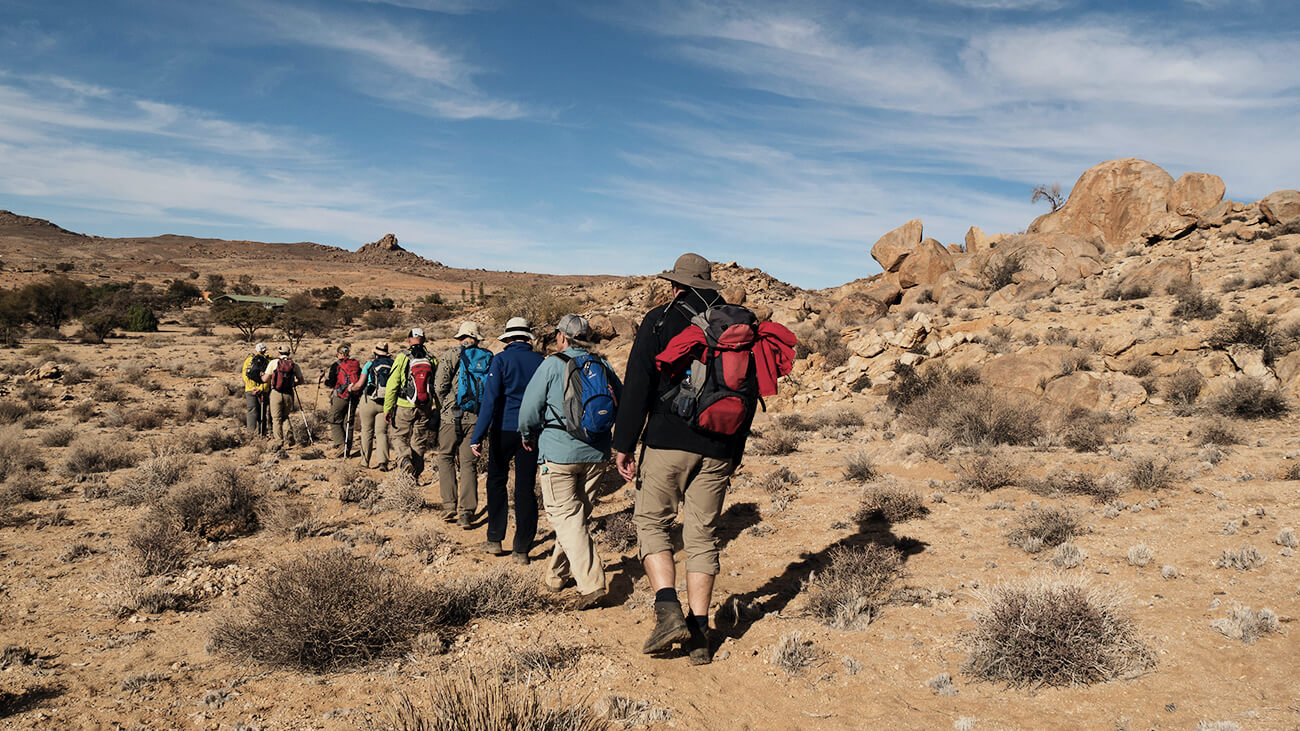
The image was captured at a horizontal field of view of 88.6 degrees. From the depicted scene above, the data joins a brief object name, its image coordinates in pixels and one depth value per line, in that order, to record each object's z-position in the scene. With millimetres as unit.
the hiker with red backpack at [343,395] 10781
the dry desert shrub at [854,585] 4531
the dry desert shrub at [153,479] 8141
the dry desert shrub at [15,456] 9117
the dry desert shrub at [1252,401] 9305
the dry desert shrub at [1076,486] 6773
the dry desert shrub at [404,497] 7812
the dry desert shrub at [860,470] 8508
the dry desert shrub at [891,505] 6785
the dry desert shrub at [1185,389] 10547
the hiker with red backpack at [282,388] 10922
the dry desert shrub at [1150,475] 6863
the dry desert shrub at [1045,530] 5668
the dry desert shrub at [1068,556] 5152
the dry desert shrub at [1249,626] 3861
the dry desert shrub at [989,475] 7500
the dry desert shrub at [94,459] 9539
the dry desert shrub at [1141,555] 5102
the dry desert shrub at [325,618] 3918
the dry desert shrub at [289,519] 6895
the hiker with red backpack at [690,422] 3699
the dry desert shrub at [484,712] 2615
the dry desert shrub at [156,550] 5656
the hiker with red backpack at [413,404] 8266
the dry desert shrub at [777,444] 10359
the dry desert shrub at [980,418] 9492
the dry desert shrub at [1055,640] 3611
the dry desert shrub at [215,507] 6895
